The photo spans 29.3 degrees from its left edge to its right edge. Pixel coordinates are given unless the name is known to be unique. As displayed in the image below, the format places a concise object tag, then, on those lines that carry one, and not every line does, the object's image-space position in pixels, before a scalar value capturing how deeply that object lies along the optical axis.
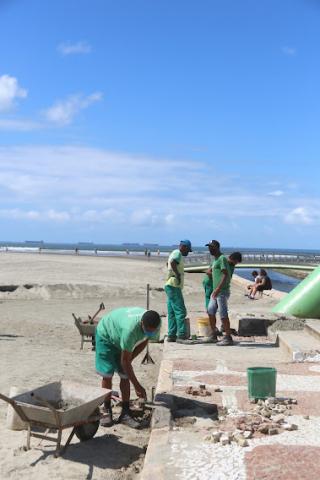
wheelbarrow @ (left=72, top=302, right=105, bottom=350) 10.92
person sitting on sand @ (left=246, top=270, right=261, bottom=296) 19.97
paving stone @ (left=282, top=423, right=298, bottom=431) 5.24
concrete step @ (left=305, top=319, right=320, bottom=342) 10.34
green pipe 12.37
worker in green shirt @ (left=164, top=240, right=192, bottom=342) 9.55
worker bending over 5.75
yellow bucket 11.02
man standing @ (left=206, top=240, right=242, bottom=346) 9.52
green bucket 6.24
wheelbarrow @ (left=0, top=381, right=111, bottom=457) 5.17
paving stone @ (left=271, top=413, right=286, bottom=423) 5.46
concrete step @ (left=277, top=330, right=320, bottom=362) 8.76
